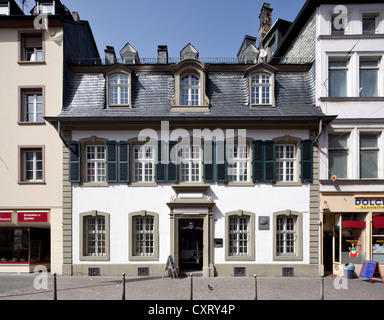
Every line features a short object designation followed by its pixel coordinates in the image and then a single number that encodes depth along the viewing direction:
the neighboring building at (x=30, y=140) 13.42
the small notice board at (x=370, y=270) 12.04
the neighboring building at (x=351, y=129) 13.00
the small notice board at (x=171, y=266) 12.45
